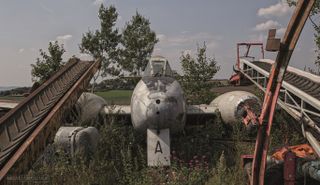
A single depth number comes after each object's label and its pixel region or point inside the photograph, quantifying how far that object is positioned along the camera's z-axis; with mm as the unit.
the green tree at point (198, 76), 20203
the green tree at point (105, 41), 30281
